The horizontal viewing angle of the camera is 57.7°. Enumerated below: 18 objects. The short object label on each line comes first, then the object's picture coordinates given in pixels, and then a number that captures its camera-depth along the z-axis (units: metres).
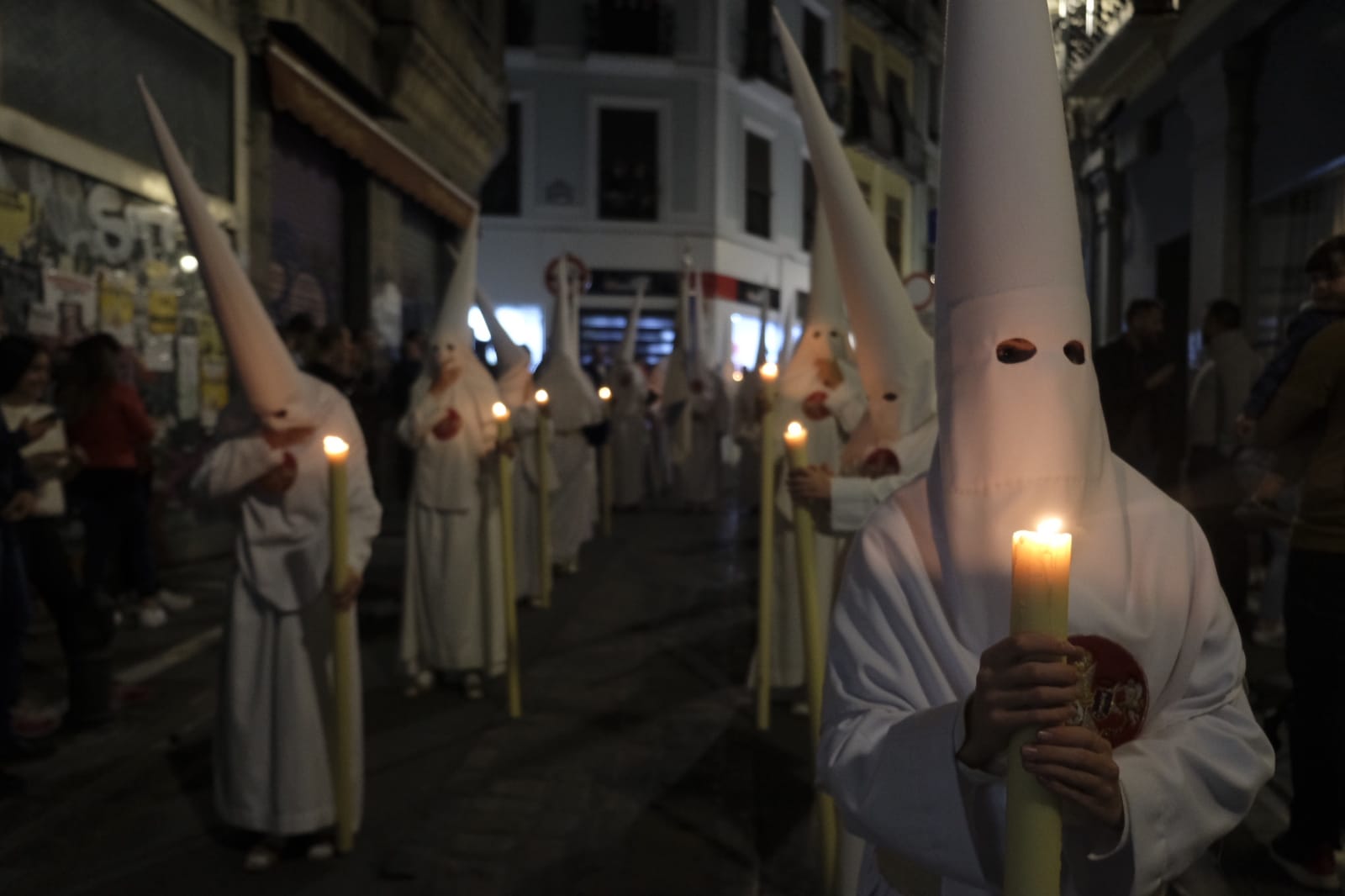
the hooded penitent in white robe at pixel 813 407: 6.61
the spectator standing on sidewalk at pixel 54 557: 5.80
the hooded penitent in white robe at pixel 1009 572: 1.86
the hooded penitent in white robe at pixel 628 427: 16.52
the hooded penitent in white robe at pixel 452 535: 7.06
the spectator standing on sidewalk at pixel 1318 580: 3.89
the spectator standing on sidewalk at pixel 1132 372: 7.61
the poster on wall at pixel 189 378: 10.35
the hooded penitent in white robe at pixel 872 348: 3.38
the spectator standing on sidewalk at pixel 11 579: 5.27
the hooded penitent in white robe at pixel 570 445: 11.38
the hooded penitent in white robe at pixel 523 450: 8.55
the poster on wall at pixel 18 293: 7.57
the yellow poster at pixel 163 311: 9.79
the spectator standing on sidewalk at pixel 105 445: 7.63
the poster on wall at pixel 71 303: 8.15
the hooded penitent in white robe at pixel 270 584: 4.52
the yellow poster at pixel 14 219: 7.55
